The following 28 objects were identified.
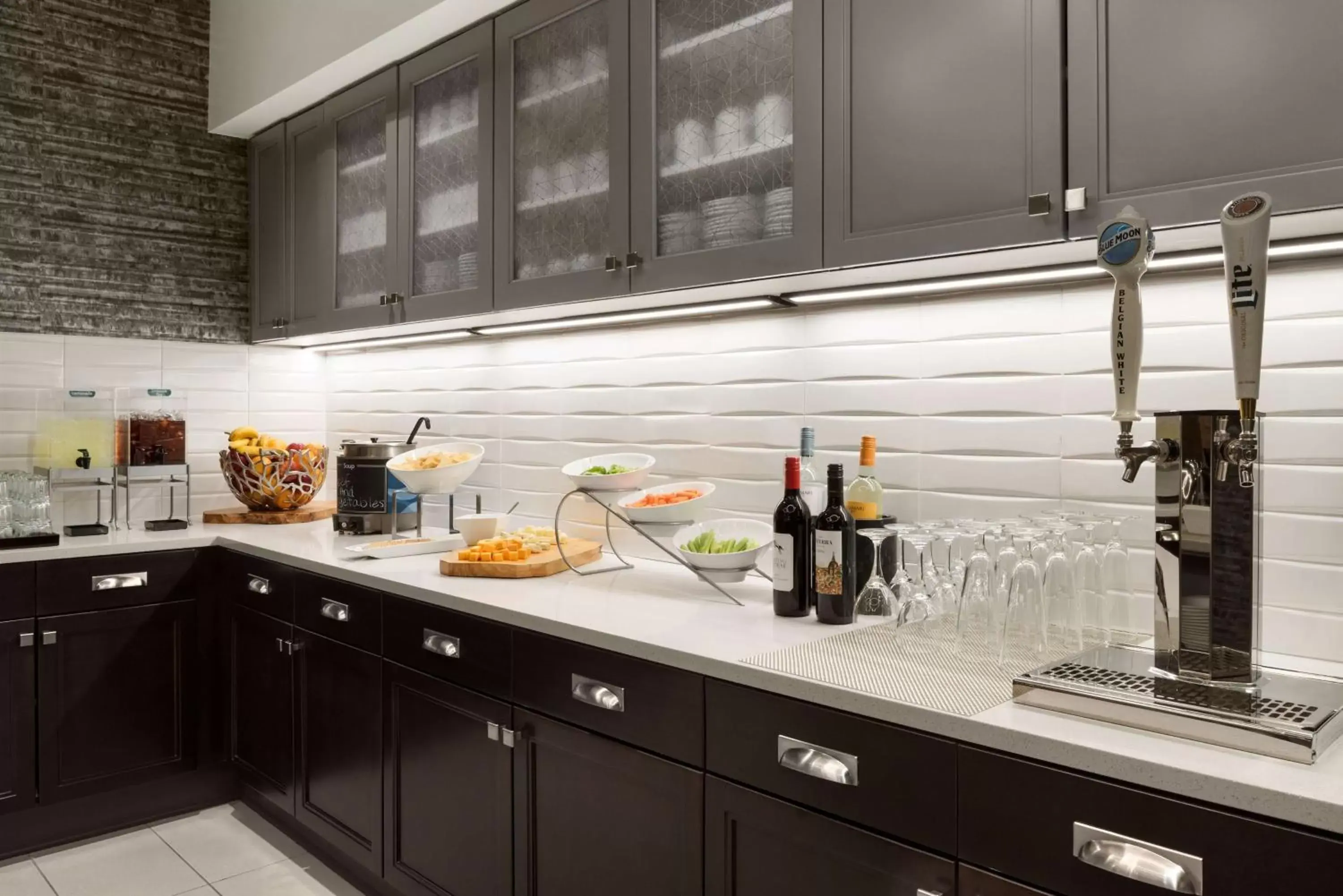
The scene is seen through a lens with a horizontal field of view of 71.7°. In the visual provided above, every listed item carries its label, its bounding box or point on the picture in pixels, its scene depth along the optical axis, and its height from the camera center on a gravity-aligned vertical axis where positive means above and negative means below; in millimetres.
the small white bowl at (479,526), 2627 -234
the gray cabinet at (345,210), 3014 +812
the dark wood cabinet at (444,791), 2021 -808
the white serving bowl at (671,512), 2199 -163
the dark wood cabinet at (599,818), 1614 -706
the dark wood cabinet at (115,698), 2844 -812
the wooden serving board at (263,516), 3418 -271
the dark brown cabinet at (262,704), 2809 -827
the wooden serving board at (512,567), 2334 -312
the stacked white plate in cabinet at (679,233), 2082 +481
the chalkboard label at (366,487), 3100 -147
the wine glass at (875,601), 1857 -314
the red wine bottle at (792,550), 1856 -212
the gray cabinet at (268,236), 3580 +817
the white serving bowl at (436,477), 2887 -103
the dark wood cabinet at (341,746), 2412 -832
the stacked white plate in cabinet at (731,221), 1962 +481
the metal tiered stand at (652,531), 2086 -209
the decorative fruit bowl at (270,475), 3432 -120
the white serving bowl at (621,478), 2373 -88
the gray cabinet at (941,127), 1509 +556
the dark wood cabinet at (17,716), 2760 -818
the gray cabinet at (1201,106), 1254 +492
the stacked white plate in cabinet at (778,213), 1896 +477
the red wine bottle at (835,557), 1780 -216
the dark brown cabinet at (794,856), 1283 -614
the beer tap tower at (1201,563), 1152 -161
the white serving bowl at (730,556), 2064 -246
